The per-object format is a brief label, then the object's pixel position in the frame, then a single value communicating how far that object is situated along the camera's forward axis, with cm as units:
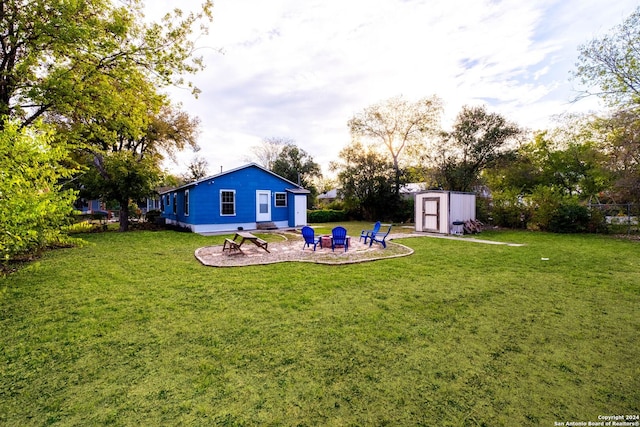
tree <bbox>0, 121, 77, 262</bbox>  352
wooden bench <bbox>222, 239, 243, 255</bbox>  935
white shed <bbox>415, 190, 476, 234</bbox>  1488
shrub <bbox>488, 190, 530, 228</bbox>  1720
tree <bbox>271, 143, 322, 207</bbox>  3444
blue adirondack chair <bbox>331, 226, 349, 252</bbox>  956
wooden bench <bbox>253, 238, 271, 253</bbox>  936
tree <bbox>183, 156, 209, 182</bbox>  4197
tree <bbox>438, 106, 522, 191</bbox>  2000
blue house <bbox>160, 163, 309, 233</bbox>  1598
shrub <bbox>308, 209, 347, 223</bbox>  2577
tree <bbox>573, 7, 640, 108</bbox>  1462
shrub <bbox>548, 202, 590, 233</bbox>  1508
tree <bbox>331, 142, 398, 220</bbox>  2498
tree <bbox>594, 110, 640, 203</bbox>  1377
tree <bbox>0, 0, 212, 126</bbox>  696
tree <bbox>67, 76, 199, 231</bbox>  894
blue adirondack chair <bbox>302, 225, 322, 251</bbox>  975
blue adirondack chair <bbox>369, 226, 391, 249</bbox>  1043
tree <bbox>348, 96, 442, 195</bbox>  2464
